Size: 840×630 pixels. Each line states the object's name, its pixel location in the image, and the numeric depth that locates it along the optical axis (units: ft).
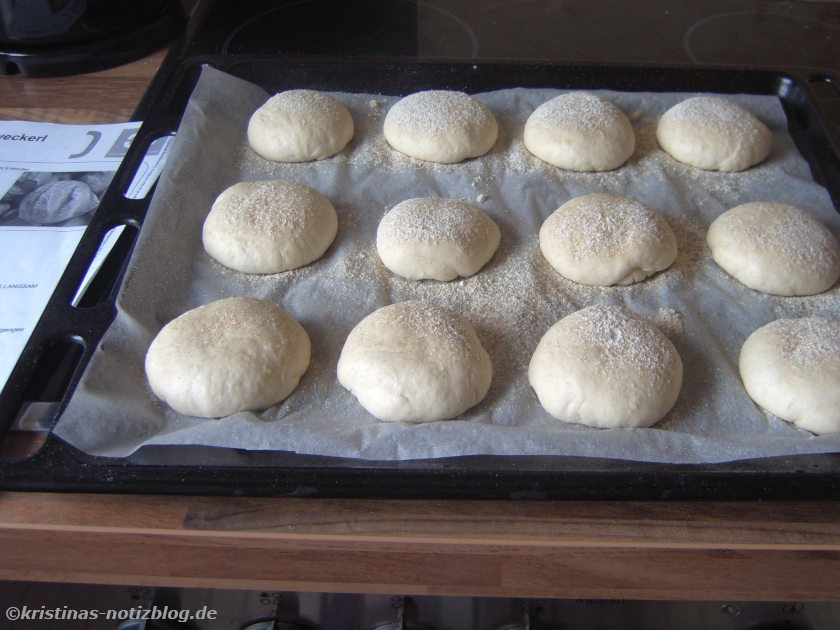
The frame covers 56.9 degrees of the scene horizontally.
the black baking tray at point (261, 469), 1.09
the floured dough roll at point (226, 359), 1.24
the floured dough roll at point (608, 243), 1.45
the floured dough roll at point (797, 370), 1.23
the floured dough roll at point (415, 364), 1.24
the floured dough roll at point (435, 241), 1.45
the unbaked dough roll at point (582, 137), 1.64
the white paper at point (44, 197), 1.46
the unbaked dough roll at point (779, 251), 1.44
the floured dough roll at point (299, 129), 1.66
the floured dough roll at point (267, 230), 1.47
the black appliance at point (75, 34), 1.75
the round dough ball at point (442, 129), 1.66
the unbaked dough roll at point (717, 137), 1.65
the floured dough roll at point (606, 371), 1.24
